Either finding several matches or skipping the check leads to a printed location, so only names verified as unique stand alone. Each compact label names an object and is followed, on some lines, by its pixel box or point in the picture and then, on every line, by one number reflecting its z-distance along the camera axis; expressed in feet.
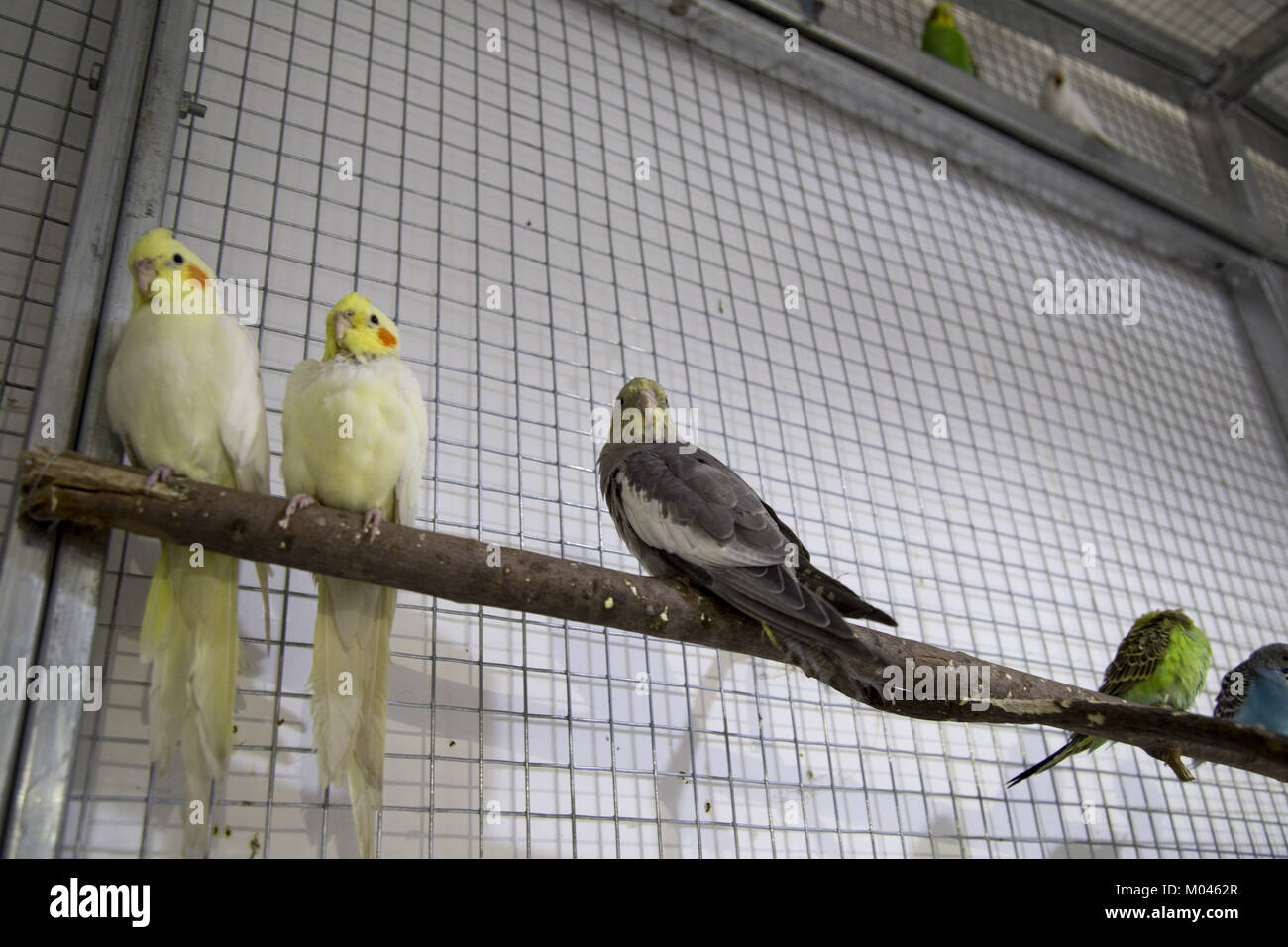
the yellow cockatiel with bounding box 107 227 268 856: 1.47
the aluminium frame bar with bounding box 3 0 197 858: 1.38
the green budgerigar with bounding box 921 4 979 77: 3.33
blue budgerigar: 2.29
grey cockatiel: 1.58
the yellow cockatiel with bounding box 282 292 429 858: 1.55
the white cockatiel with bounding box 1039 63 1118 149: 3.48
